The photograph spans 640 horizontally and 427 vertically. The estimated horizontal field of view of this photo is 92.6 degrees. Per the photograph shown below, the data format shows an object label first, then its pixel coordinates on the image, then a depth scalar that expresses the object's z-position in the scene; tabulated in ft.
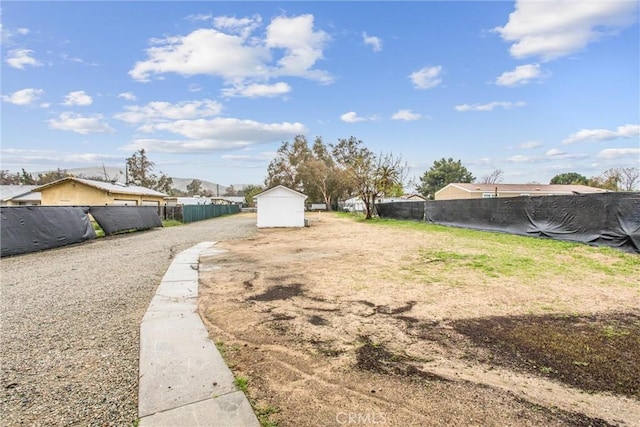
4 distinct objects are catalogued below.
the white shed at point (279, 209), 62.59
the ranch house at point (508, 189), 101.91
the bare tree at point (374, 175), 82.17
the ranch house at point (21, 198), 84.17
